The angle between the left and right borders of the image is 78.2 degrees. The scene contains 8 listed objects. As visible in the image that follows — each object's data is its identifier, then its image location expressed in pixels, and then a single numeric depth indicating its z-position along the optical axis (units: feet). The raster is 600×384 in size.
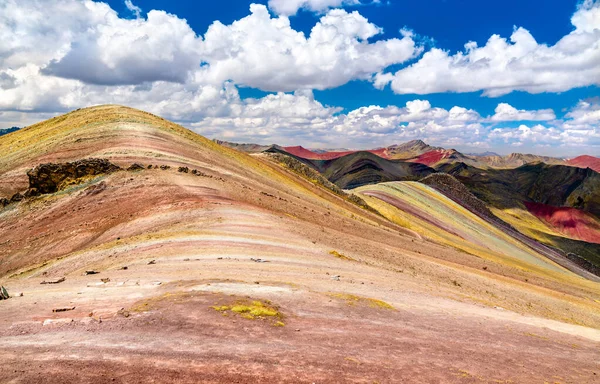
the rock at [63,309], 34.04
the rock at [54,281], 48.34
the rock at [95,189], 90.74
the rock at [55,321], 30.78
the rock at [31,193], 96.08
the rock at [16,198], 96.12
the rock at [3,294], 39.49
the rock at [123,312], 32.68
